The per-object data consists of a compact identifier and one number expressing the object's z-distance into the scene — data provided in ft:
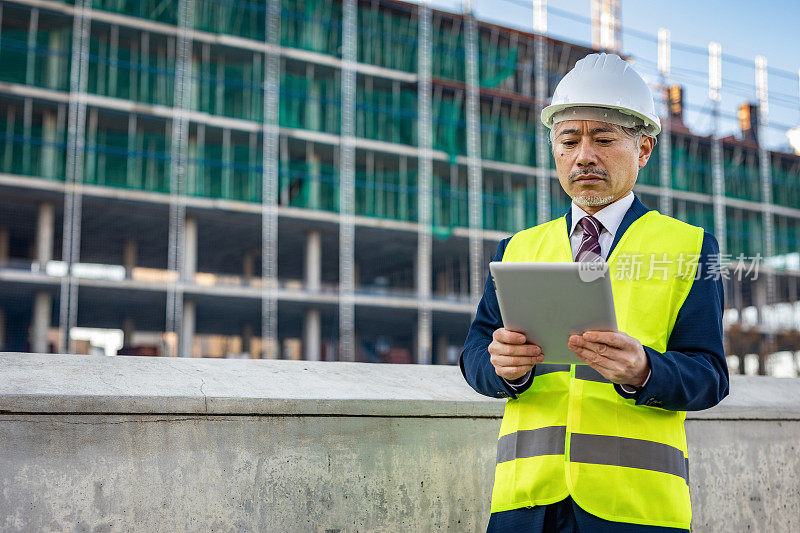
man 5.98
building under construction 101.81
